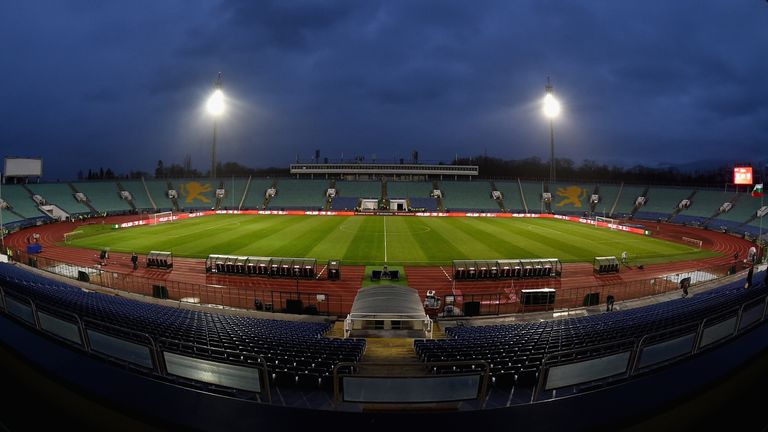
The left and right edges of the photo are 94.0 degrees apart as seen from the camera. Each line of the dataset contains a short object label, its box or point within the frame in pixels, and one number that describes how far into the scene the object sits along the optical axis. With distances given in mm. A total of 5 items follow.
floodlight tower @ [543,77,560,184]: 69000
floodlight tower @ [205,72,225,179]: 70312
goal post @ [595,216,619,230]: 51812
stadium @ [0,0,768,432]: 2400
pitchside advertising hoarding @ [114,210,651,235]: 63206
